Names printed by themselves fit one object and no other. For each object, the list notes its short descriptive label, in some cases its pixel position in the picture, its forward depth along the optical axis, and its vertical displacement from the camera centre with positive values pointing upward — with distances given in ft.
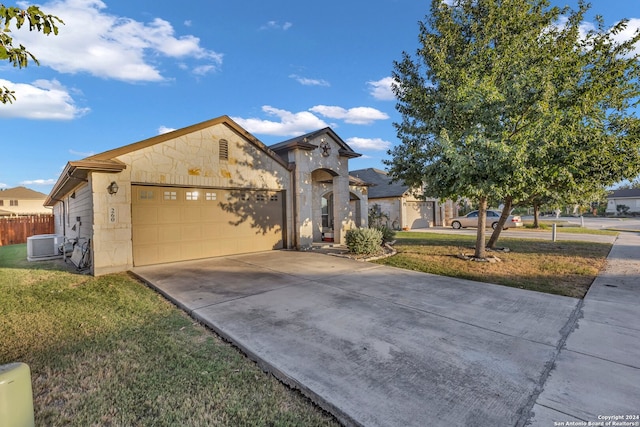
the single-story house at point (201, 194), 26.91 +2.39
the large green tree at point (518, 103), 24.22 +9.28
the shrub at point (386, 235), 41.42 -3.03
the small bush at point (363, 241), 34.14 -3.19
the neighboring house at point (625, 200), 158.30 +4.45
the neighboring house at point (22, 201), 124.67 +7.73
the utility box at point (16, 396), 6.35 -3.84
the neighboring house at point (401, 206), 76.59 +1.65
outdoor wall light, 26.63 +2.59
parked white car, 73.05 -2.46
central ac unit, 36.06 -3.44
